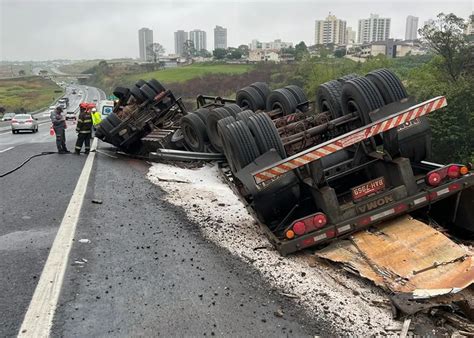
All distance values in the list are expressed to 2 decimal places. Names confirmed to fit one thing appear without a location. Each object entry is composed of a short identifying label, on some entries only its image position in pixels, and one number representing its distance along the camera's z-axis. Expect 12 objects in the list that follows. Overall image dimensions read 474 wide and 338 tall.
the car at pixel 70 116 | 46.62
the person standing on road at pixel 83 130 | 13.43
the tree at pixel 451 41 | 31.61
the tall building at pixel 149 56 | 168.12
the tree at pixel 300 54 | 75.96
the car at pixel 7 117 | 44.64
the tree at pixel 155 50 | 157.82
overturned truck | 4.77
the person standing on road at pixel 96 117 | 18.98
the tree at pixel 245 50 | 145.55
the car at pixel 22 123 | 27.19
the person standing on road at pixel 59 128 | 13.49
